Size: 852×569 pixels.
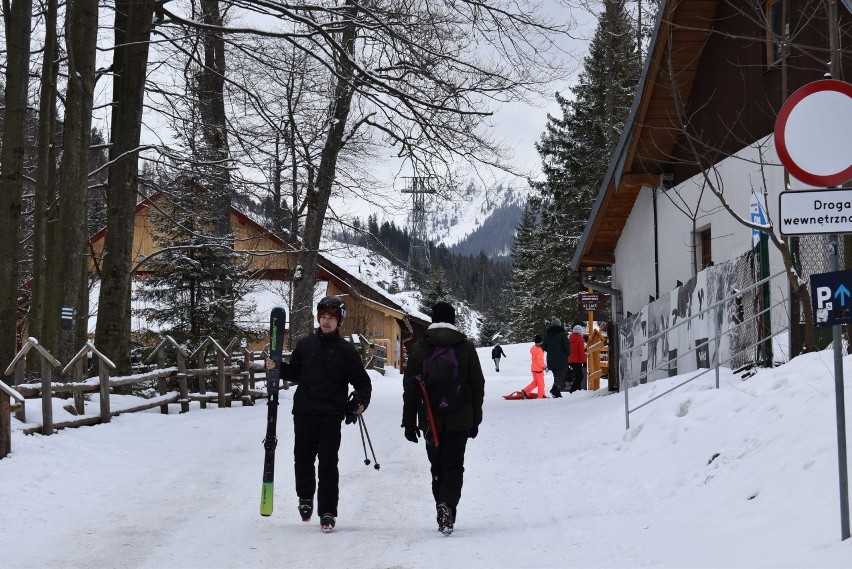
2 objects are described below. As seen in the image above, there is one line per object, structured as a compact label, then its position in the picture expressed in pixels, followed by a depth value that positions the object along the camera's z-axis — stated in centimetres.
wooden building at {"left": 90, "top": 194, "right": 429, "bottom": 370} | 4469
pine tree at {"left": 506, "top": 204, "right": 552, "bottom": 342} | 5120
